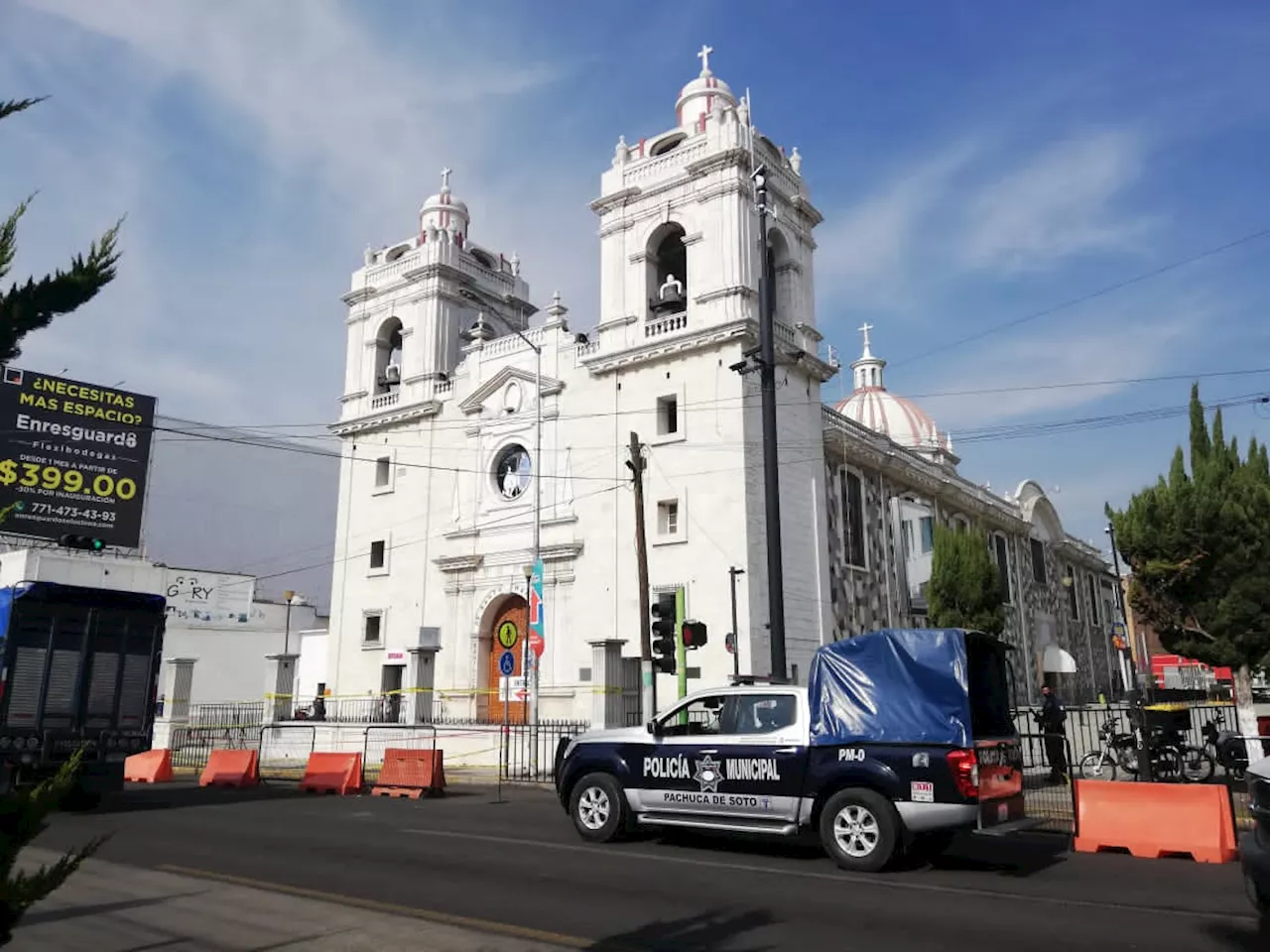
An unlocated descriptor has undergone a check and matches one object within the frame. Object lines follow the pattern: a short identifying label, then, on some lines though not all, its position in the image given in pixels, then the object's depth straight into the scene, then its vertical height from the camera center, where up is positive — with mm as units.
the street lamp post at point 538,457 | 28984 +8048
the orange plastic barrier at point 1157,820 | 10594 -1226
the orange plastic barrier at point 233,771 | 20453 -1170
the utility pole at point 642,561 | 21609 +3432
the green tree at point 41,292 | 3887 +1716
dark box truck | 14352 +538
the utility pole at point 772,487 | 14734 +3439
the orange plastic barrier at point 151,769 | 22125 -1213
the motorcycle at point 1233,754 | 13422 -625
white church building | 26719 +8062
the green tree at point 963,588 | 27047 +3400
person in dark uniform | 17062 -378
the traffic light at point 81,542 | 21695 +3823
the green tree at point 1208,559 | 17125 +2650
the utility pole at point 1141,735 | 14641 -388
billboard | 32062 +8668
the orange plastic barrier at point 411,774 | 18188 -1135
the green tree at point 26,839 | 3453 -437
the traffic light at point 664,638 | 17422 +1331
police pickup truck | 9492 -474
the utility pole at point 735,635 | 23966 +1918
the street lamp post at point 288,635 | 46241 +3847
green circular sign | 19656 +1585
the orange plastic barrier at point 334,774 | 19016 -1179
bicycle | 17422 -860
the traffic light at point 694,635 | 17000 +1340
